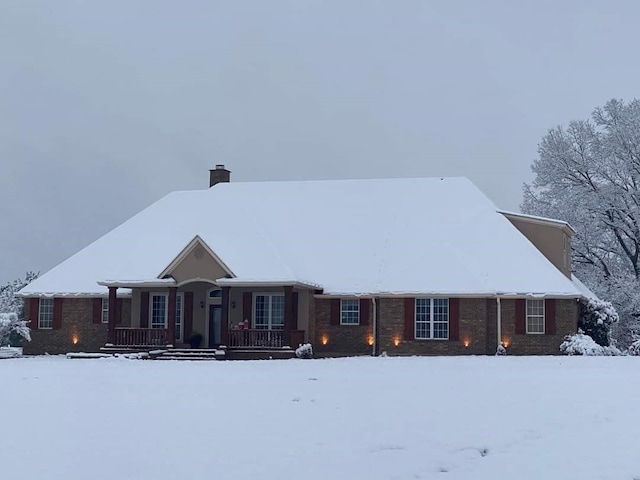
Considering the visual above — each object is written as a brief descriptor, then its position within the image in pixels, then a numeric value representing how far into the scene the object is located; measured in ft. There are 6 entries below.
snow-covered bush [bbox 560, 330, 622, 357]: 99.19
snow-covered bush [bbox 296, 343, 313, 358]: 101.55
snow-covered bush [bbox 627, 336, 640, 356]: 114.11
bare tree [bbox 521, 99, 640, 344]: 140.36
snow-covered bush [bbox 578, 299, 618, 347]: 110.73
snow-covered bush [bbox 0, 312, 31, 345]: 114.94
